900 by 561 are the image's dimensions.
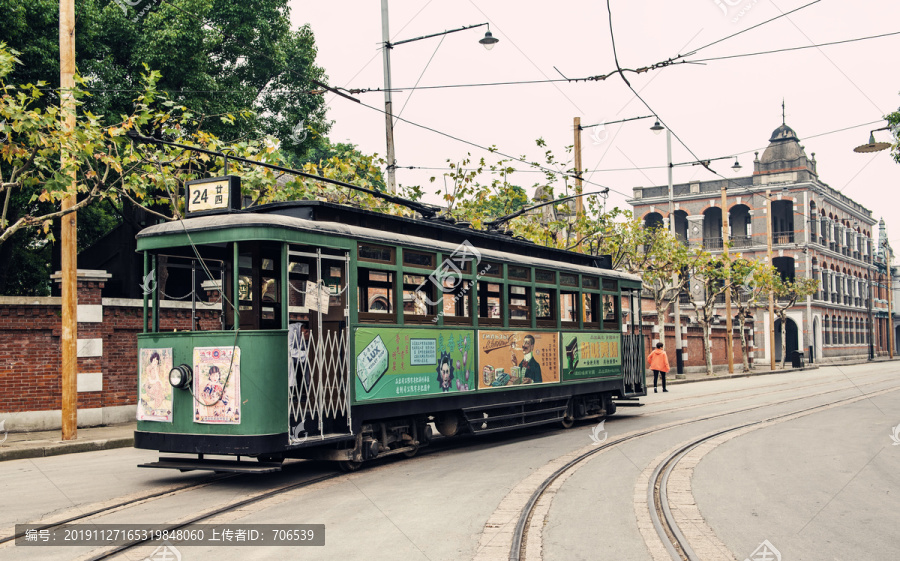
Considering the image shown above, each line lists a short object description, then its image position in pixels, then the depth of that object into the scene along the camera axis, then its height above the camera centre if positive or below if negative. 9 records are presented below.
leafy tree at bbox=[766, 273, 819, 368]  46.34 +1.87
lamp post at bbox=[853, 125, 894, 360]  16.43 +3.46
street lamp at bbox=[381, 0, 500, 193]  17.86 +5.30
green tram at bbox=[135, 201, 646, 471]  9.05 -0.08
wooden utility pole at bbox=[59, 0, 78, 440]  13.78 +0.89
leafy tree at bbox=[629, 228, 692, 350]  34.12 +2.50
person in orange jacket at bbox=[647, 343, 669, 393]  24.33 -1.16
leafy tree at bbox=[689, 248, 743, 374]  36.28 +2.18
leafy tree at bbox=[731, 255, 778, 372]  39.28 +2.06
